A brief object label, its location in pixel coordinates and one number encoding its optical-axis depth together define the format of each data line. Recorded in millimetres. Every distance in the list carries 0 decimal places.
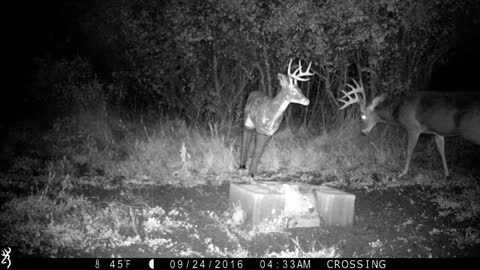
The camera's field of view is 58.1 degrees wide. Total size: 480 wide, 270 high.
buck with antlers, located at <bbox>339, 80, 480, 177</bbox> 8141
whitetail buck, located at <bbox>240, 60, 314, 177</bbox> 6703
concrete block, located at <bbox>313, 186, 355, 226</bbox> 5414
